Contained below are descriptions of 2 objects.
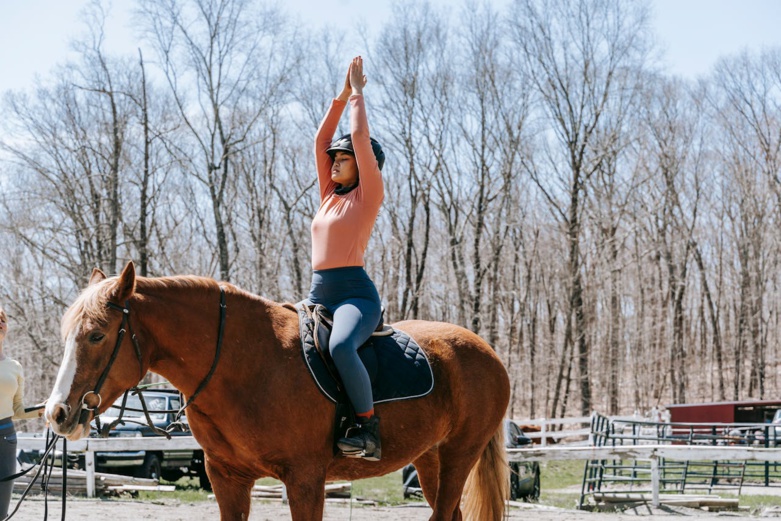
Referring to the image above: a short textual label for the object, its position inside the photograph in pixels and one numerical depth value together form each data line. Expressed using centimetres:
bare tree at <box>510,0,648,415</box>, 3028
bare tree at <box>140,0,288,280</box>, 2680
